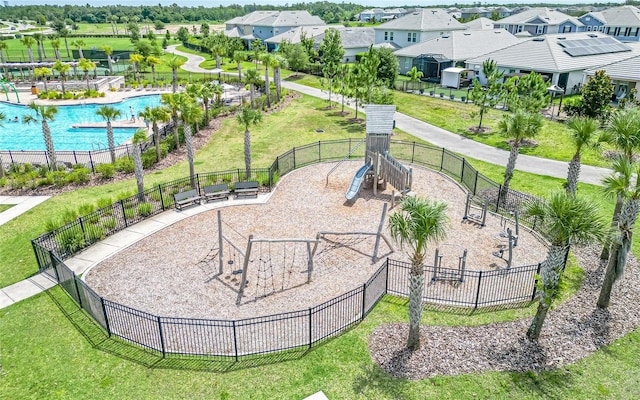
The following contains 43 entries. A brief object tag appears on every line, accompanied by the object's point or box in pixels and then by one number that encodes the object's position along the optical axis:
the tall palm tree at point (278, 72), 46.49
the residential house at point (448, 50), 57.72
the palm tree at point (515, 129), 22.39
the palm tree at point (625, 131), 15.69
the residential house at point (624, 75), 44.00
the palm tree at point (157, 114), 27.56
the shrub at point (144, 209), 21.91
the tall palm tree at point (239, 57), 57.56
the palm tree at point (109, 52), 60.60
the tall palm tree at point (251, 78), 41.78
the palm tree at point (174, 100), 25.24
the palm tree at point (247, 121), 25.02
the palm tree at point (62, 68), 50.53
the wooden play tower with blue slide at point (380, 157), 24.25
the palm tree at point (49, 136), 26.48
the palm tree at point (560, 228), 12.32
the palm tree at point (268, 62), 45.29
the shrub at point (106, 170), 27.31
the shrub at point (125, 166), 28.36
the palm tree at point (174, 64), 49.62
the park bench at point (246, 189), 24.38
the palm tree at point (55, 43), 65.93
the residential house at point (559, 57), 49.12
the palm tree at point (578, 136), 19.93
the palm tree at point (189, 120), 24.52
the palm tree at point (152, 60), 56.69
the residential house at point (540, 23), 87.81
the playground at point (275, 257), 15.89
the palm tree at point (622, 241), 14.18
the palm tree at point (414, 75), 50.95
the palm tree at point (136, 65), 58.50
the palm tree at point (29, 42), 64.38
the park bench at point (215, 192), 23.81
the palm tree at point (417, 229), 11.65
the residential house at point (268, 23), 94.50
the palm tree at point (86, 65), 52.51
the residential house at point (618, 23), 78.06
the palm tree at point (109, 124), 28.28
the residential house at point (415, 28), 69.94
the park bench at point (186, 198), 22.94
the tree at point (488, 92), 37.03
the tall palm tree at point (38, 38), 68.96
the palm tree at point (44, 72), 49.83
